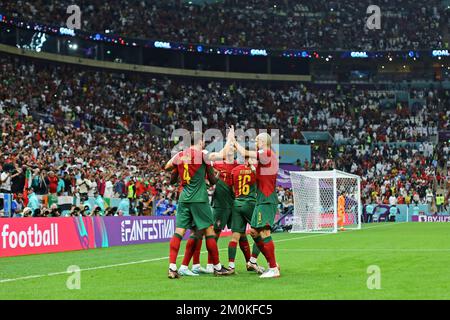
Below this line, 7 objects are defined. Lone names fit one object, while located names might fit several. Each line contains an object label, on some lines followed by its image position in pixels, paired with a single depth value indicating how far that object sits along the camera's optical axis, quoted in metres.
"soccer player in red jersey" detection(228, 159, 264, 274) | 13.96
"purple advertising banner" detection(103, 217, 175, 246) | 24.11
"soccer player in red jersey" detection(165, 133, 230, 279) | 13.02
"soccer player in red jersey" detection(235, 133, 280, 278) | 12.66
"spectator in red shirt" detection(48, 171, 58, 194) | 25.98
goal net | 36.12
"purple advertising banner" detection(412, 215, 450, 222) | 50.22
